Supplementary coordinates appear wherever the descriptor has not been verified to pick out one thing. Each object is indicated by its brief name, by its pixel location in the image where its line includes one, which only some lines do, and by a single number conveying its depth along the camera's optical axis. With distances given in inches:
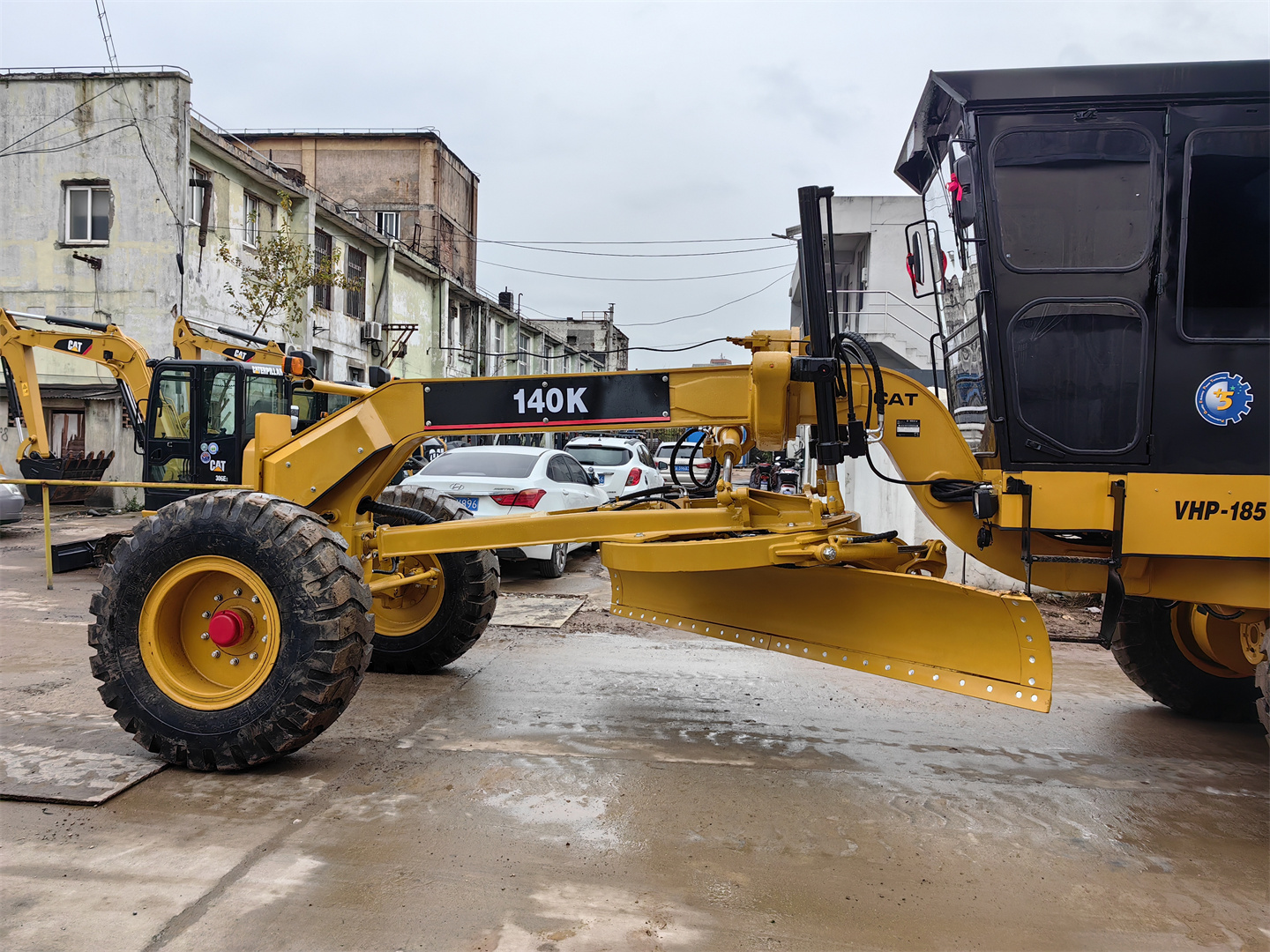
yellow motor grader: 143.6
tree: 734.5
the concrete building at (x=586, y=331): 2655.0
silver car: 488.1
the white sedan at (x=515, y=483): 369.3
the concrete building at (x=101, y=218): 687.7
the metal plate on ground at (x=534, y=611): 313.4
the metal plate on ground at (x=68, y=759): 148.3
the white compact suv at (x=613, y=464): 557.0
